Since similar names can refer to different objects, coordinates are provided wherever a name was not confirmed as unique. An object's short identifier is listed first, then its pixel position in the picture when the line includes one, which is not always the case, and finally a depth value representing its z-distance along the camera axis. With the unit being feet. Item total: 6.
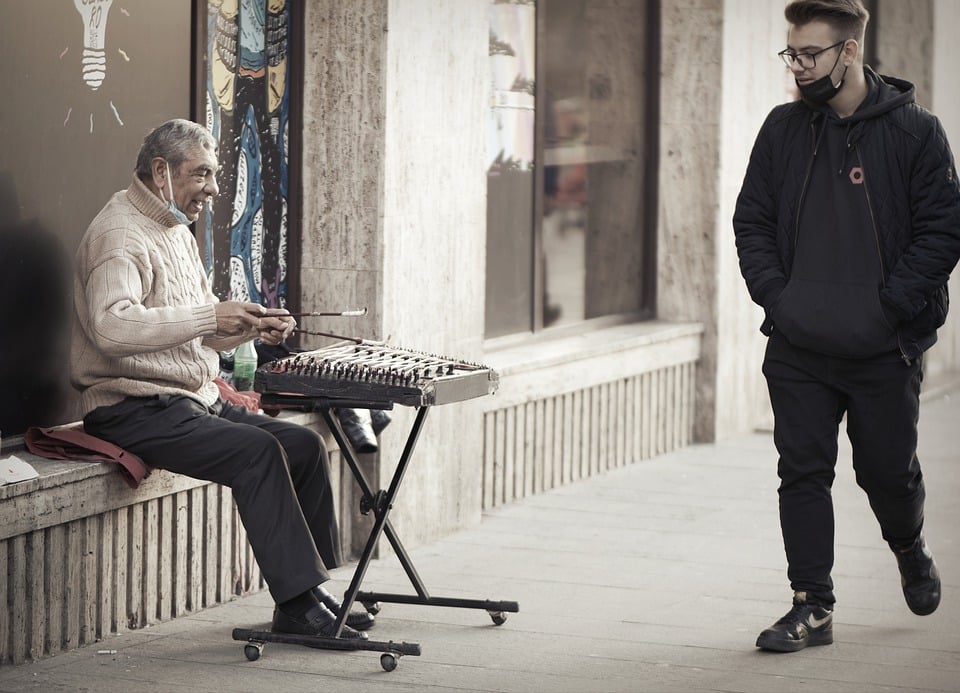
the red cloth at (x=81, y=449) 30.18
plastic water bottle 36.79
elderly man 29.44
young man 29.28
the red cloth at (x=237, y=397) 34.28
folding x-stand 29.30
